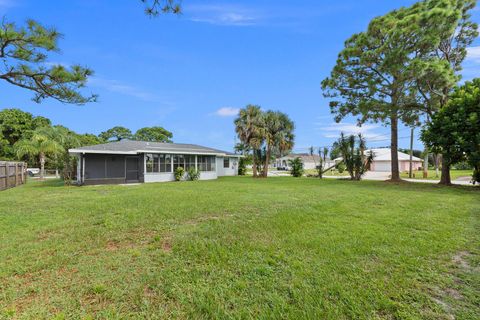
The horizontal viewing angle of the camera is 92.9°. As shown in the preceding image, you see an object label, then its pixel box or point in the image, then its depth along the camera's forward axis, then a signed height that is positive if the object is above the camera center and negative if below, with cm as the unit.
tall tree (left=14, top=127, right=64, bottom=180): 1656 +137
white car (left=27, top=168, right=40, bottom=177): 2409 -80
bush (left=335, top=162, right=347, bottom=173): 2560 -73
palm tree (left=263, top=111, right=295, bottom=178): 2103 +264
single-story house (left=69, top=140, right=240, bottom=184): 1496 +6
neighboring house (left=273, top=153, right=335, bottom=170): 5851 -43
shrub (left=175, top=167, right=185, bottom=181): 1733 -81
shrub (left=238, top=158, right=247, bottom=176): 2682 -61
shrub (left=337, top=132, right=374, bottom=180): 1769 +45
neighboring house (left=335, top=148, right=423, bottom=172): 3534 -44
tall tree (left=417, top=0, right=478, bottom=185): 1191 +604
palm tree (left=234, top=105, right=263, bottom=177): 2045 +322
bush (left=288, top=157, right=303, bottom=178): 2362 -70
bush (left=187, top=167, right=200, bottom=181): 1791 -93
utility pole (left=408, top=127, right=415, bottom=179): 2116 +151
